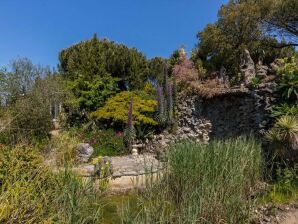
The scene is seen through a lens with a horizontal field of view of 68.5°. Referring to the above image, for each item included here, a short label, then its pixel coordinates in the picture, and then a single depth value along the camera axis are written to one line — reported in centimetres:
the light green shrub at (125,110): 824
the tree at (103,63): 1025
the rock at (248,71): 696
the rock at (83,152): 679
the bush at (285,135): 449
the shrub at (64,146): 610
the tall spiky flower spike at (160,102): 808
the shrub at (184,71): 879
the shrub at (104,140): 766
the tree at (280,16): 1047
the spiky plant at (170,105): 810
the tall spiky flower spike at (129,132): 772
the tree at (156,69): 1223
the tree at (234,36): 1018
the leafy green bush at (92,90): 942
